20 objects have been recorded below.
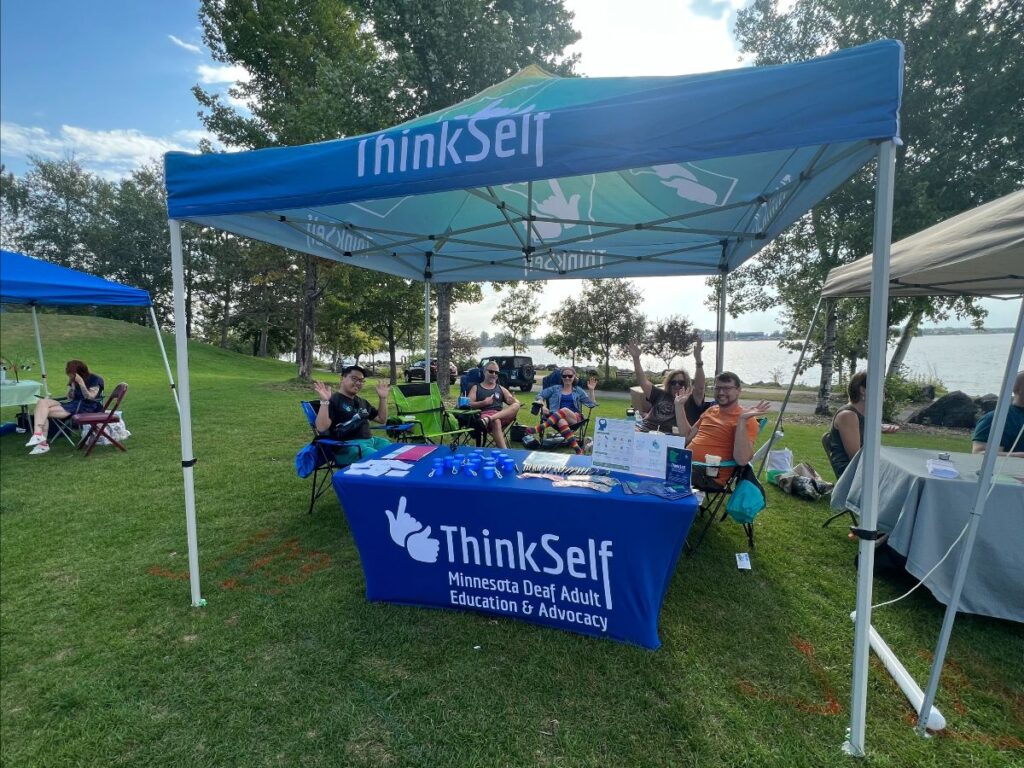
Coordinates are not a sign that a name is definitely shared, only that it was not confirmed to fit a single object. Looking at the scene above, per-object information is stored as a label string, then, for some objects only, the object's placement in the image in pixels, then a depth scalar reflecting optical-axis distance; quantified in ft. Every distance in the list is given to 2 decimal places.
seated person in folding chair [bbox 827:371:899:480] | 11.19
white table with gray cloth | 7.56
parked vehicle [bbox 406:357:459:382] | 60.54
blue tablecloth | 6.64
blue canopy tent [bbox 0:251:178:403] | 12.16
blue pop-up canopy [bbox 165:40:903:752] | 5.03
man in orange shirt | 10.54
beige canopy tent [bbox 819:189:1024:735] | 5.26
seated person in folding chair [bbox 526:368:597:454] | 18.07
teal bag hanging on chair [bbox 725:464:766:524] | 9.18
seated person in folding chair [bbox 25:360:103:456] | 18.47
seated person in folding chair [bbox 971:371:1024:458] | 10.11
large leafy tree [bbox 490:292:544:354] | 74.84
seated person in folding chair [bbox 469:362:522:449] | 16.84
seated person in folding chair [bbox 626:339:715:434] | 14.15
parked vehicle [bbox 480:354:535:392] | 56.34
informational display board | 7.28
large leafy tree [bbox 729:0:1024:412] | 25.64
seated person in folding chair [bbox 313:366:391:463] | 11.82
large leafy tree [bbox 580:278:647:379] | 65.62
